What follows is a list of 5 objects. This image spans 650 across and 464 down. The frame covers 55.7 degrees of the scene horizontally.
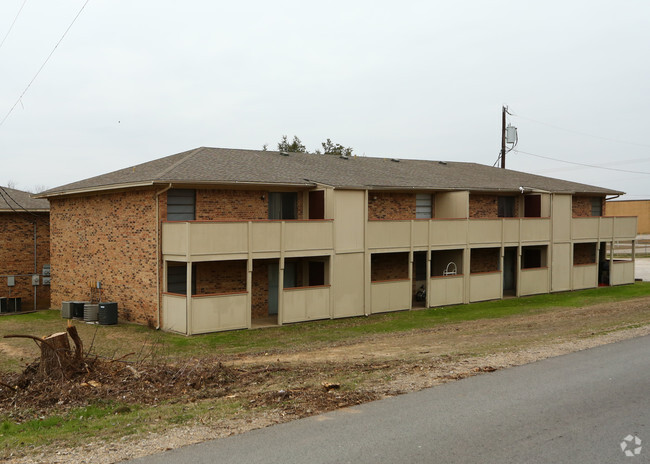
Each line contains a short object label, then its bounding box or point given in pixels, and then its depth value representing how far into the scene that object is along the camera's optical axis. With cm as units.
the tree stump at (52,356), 1119
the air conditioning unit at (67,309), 2333
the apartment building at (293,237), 2094
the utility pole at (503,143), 4415
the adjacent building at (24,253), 2823
